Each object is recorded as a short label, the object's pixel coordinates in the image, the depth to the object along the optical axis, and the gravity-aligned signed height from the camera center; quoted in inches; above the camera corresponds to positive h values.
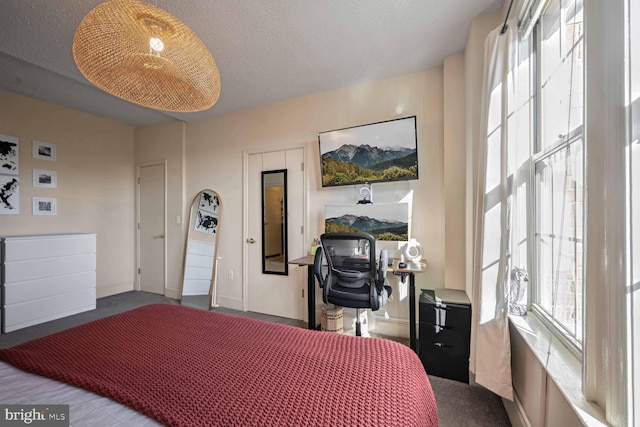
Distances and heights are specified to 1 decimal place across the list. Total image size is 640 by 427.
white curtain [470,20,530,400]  62.4 +1.4
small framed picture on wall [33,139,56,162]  138.6 +33.8
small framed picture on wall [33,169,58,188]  138.7 +18.9
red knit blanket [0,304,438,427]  33.4 -25.0
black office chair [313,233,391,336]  88.4 -20.4
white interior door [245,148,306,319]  133.3 -15.1
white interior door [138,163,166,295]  174.4 -9.9
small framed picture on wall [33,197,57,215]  139.2 +4.2
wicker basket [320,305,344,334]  109.1 -44.0
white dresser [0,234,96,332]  116.4 -30.6
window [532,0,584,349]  46.2 +8.4
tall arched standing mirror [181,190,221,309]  154.4 -22.7
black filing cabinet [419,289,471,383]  81.7 -39.2
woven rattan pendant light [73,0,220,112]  48.0 +31.0
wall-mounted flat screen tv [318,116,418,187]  108.1 +25.6
